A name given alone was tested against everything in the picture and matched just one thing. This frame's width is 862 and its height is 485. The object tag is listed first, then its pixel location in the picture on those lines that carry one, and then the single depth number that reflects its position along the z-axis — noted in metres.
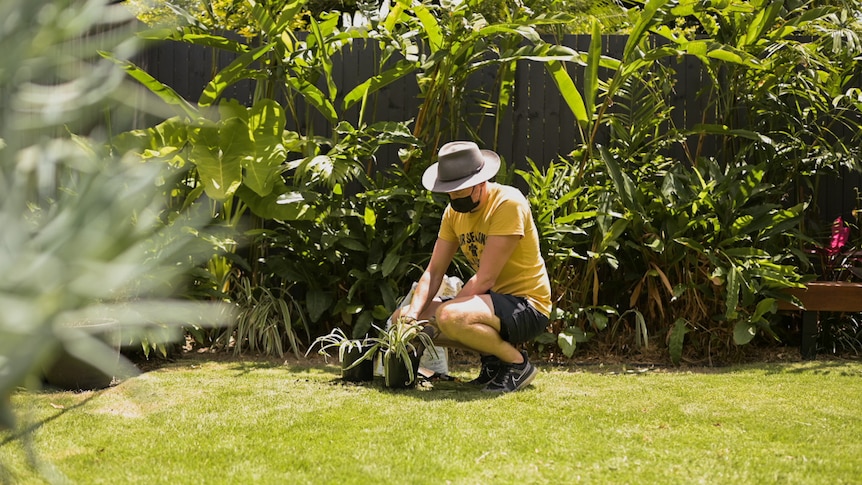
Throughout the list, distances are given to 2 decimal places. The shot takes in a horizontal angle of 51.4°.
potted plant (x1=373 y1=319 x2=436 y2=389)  3.71
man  3.75
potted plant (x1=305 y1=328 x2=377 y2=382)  3.94
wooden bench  4.79
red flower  5.18
